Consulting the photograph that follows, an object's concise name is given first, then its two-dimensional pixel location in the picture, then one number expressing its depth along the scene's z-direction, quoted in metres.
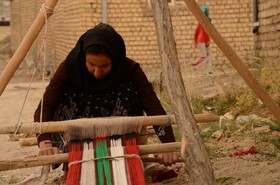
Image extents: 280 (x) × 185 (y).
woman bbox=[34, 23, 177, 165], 3.43
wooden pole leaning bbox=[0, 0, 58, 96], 3.40
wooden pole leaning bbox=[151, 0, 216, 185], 2.45
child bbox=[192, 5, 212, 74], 10.98
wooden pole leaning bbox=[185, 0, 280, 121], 3.47
